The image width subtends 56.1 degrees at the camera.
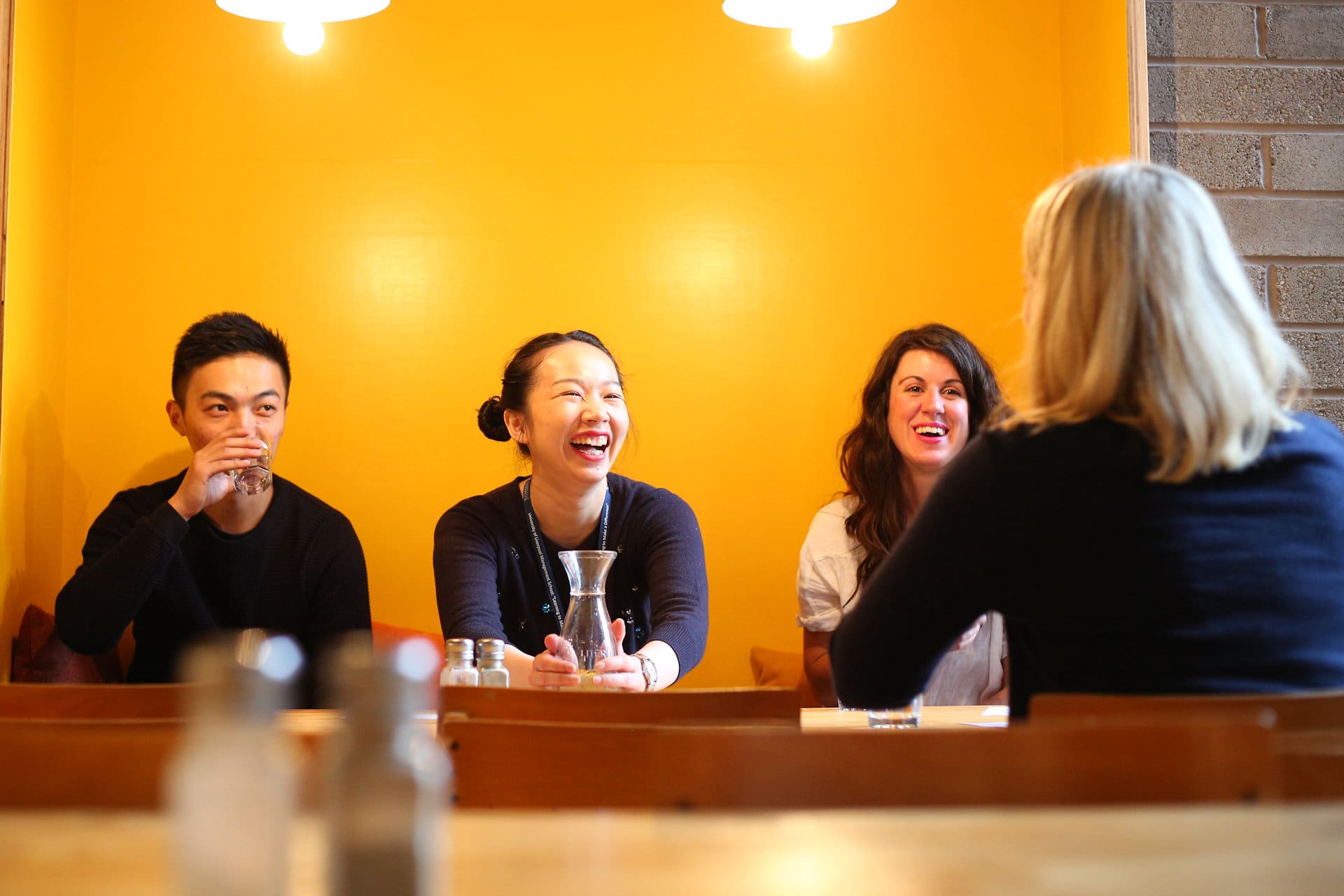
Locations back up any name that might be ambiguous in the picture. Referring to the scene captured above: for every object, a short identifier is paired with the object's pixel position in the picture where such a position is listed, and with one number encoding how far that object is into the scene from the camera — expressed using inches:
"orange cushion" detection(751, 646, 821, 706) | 129.2
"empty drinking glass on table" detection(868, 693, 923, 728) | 67.7
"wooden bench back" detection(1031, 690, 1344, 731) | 43.9
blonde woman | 50.3
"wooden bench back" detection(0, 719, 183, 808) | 37.0
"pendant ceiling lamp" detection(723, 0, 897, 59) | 87.0
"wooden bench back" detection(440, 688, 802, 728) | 53.1
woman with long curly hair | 112.1
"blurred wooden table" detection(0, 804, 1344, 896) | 25.3
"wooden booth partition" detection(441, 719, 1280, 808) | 37.1
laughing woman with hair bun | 101.1
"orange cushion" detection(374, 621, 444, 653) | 125.8
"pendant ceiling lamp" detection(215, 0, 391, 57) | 88.0
